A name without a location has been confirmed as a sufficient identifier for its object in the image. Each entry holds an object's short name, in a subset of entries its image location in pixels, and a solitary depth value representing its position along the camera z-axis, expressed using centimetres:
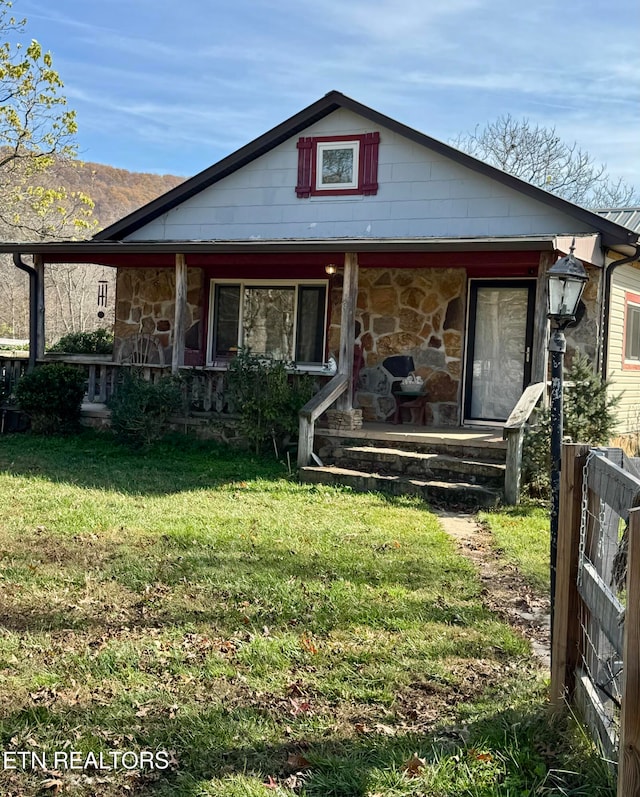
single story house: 1104
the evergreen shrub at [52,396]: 1152
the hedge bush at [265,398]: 1022
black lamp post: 493
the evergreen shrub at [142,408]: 1072
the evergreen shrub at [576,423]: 859
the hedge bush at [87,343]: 1667
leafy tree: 1731
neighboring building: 1137
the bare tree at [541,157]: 3338
